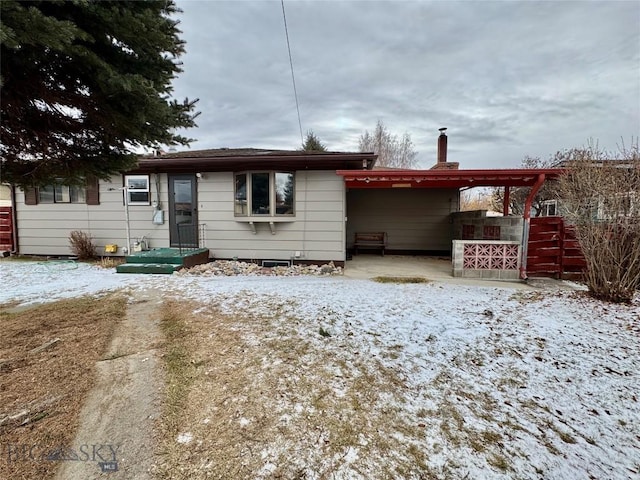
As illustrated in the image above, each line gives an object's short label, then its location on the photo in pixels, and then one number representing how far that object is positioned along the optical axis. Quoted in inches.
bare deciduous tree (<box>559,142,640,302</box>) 177.2
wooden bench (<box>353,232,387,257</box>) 401.1
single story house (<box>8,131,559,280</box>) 273.6
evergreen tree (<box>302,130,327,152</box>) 654.5
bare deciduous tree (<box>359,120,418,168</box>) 994.7
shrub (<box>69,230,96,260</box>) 316.5
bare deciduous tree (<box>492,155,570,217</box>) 448.1
